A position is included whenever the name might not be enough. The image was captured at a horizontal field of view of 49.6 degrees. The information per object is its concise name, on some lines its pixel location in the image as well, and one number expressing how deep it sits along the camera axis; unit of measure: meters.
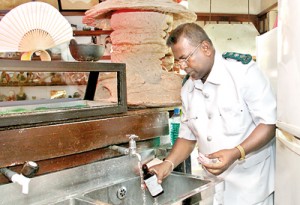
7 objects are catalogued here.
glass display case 1.32
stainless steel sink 1.40
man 1.61
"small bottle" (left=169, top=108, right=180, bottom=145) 2.38
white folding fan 1.74
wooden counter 1.31
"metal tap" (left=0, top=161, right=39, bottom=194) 1.18
